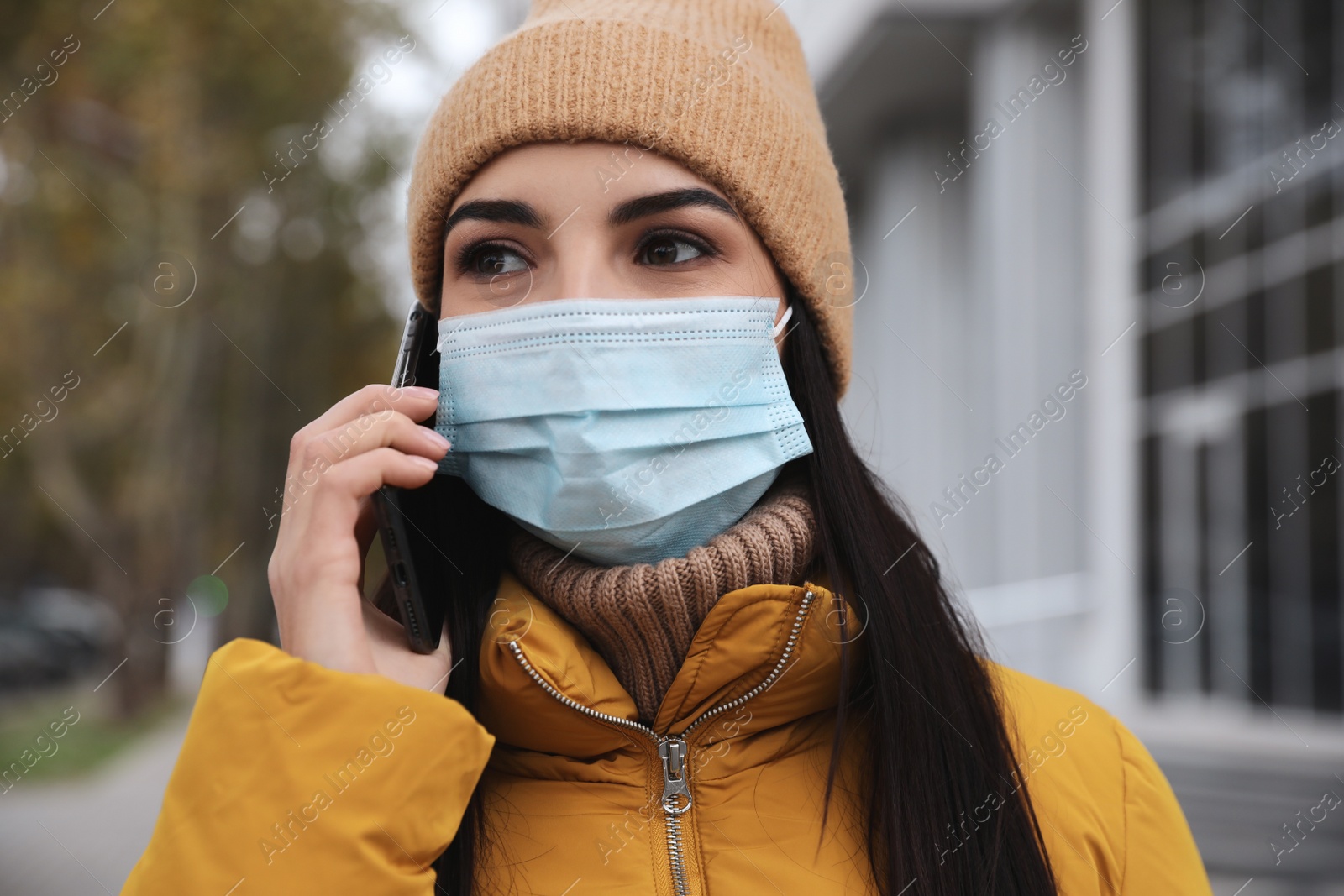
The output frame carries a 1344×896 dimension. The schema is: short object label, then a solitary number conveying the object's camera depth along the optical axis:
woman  1.54
